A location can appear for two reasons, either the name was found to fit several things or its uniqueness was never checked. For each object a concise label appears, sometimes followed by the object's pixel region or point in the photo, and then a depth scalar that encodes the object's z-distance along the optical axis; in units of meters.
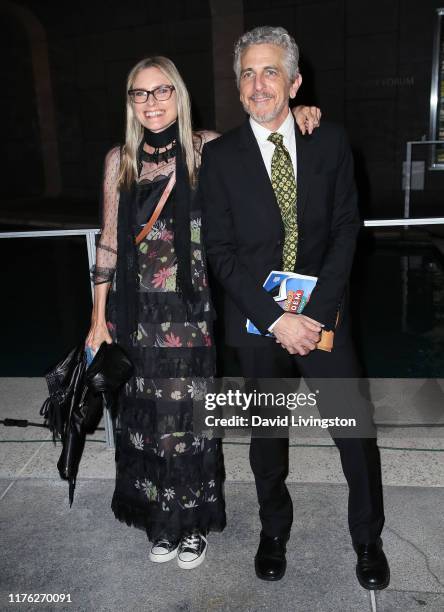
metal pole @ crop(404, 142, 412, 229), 10.19
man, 2.07
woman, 2.22
